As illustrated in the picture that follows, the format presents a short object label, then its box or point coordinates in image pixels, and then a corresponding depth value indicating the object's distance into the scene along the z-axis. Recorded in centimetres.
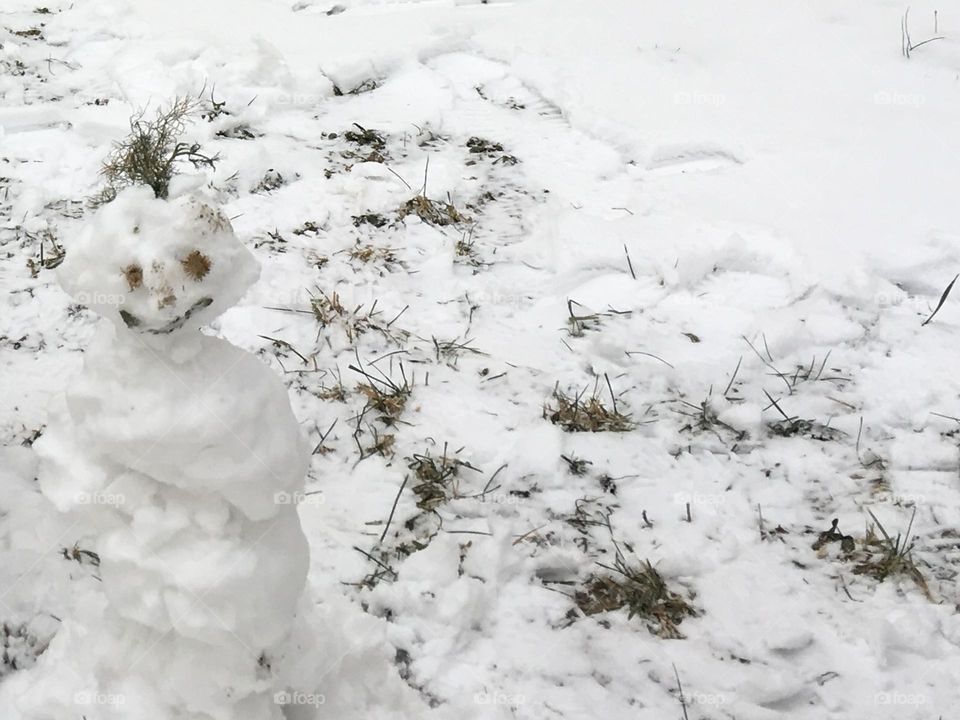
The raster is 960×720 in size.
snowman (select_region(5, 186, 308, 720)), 133
